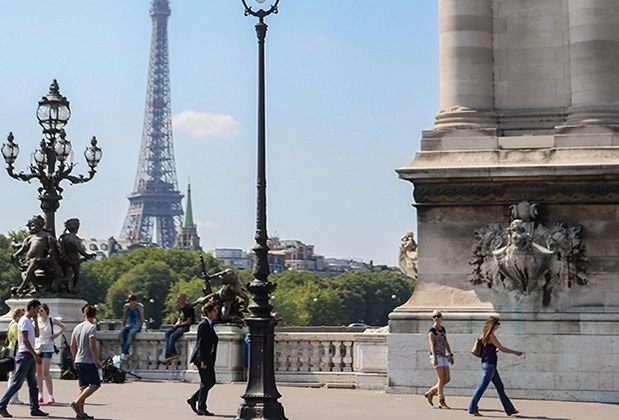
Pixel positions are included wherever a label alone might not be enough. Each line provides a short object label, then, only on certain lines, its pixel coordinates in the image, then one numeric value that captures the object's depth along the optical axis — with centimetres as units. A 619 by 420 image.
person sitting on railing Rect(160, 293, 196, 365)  2995
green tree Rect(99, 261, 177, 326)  14912
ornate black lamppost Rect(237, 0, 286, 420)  2081
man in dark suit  2250
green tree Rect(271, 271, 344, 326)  14562
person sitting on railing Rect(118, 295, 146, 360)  3080
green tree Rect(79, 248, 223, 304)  15786
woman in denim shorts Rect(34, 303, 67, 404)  2459
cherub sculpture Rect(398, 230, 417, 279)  3108
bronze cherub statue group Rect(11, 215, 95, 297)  3139
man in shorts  2169
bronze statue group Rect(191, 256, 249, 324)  2958
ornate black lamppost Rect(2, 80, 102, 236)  3222
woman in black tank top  2264
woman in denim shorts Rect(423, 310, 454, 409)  2367
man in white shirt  2223
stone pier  2509
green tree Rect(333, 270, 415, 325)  17588
